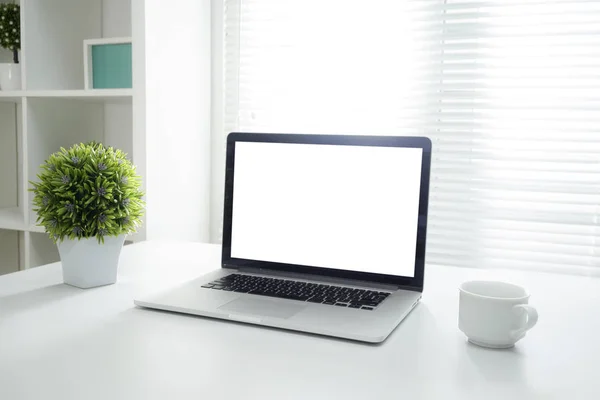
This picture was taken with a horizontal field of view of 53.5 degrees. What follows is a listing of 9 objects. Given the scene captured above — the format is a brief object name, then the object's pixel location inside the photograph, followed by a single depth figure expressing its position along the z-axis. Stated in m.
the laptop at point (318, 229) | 1.01
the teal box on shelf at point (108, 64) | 1.84
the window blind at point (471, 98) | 1.73
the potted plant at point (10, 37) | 1.96
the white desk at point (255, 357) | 0.69
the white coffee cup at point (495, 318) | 0.82
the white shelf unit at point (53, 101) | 1.86
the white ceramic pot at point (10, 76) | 1.96
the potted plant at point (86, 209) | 1.09
